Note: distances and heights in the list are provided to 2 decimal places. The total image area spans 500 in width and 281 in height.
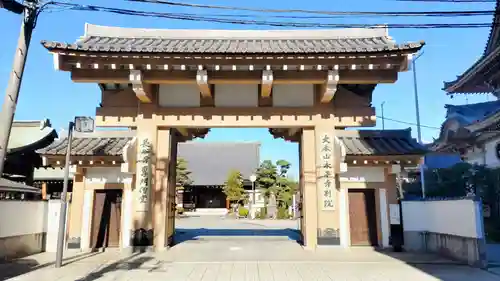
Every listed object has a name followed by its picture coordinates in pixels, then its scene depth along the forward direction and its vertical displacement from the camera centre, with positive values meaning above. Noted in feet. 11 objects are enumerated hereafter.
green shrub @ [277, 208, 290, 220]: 92.63 -4.97
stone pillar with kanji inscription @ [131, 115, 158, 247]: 31.35 +1.28
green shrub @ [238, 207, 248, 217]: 99.71 -4.63
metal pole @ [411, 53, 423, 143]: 75.22 +20.45
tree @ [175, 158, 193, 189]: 112.47 +7.37
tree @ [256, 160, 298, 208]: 96.95 +3.42
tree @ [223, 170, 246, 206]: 111.24 +2.54
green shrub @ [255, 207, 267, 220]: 95.68 -4.86
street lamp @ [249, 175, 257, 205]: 103.40 +4.02
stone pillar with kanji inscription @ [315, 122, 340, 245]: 31.58 +0.98
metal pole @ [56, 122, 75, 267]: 24.98 -1.56
